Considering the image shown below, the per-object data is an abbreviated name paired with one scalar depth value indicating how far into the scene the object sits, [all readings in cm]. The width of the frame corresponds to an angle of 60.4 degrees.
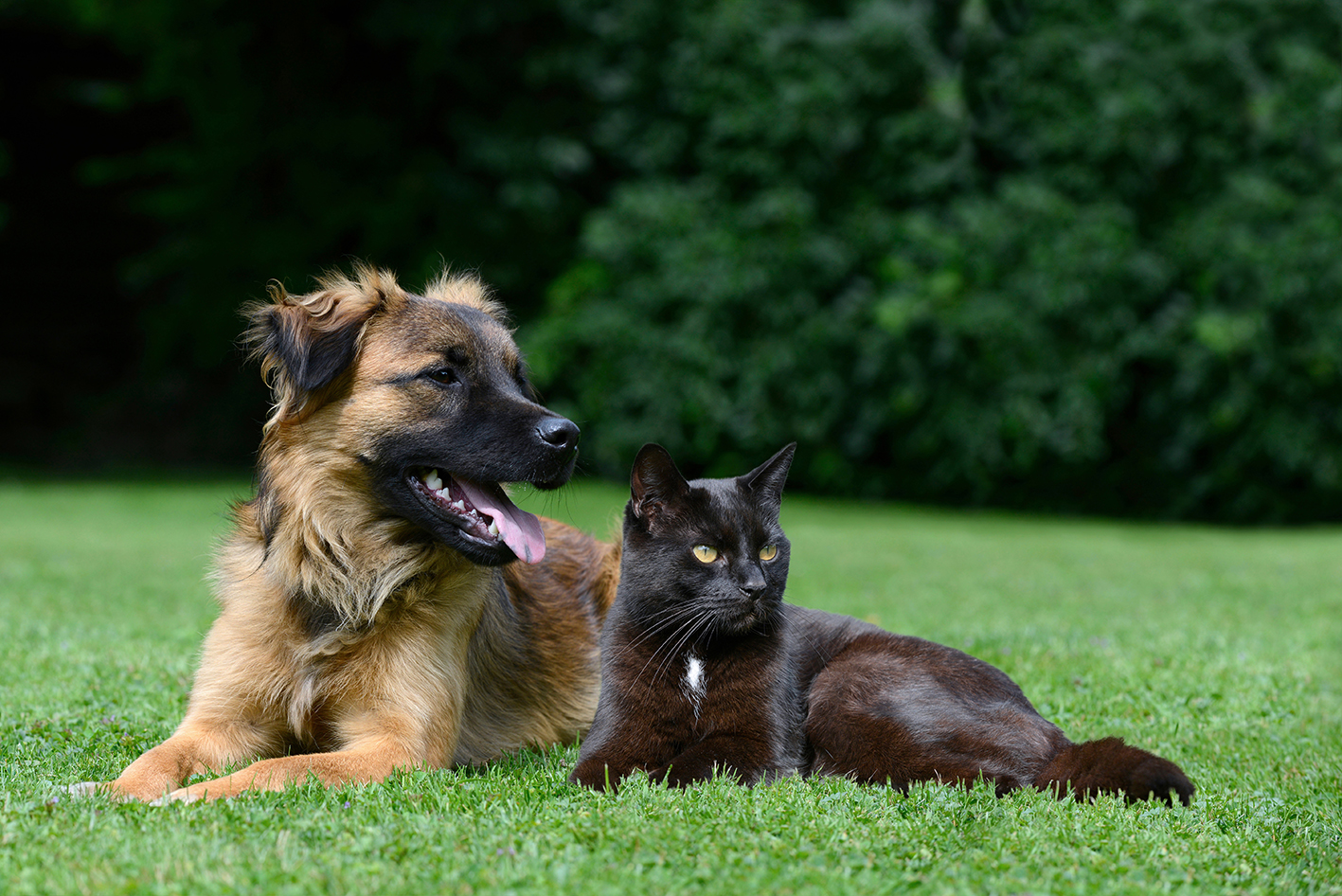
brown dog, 422
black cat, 397
